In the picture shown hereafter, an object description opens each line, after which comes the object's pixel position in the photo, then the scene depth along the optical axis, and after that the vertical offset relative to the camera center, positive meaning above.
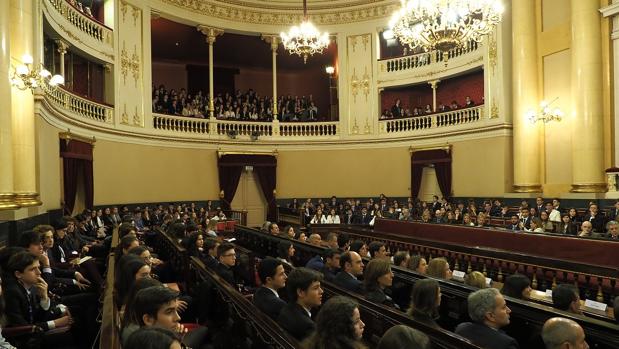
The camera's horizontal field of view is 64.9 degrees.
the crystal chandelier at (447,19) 7.85 +2.56
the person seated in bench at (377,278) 3.94 -0.85
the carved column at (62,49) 11.56 +3.13
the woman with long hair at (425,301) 3.17 -0.84
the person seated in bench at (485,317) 2.91 -0.89
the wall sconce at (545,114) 12.70 +1.53
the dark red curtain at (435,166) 16.05 +0.24
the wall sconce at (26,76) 7.34 +1.60
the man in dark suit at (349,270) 4.48 -0.93
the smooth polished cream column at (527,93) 13.43 +2.18
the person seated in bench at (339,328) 2.33 -0.74
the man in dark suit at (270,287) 3.55 -0.86
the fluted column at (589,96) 11.55 +1.80
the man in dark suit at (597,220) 9.12 -0.93
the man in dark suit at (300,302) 3.11 -0.84
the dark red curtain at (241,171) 16.83 +0.12
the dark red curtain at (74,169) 11.18 +0.25
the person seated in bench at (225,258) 4.89 -0.84
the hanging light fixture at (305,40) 12.00 +3.46
